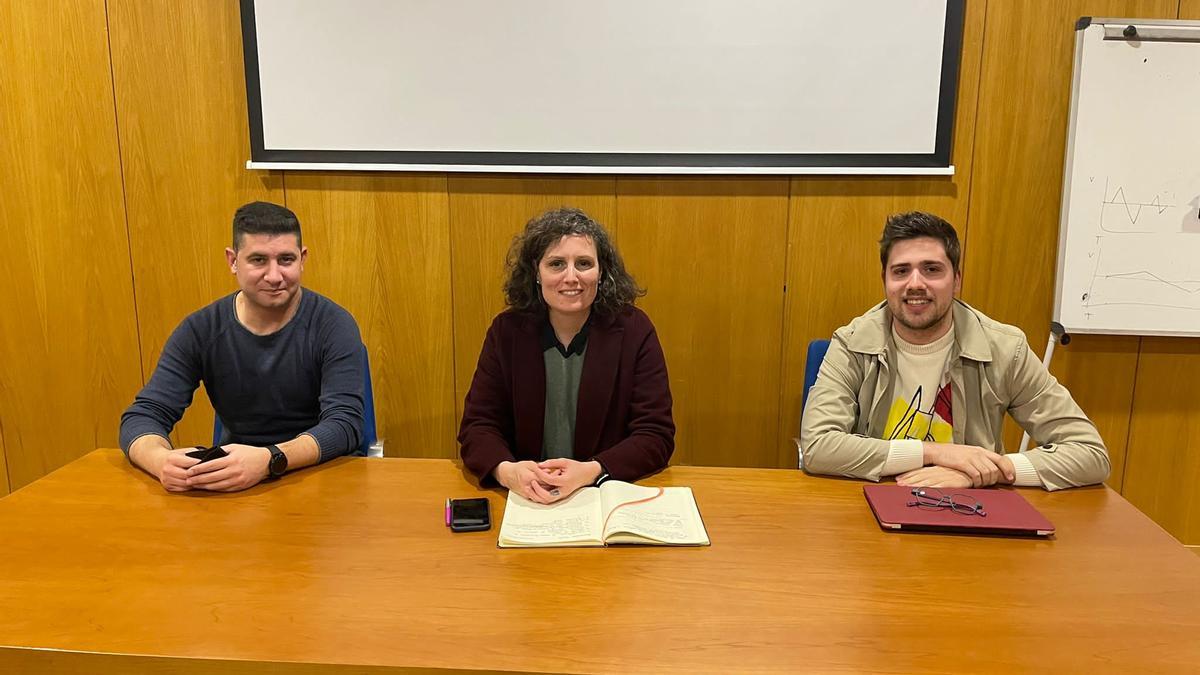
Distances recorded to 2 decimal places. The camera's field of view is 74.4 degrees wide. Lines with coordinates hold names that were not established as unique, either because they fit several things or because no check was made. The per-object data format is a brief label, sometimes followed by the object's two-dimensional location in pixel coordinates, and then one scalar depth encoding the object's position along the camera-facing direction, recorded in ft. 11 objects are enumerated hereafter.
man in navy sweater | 6.57
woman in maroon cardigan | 6.59
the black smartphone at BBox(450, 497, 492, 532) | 5.03
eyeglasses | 5.23
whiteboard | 8.51
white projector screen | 8.71
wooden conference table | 3.79
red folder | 5.00
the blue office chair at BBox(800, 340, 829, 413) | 7.55
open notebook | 4.87
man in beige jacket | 5.92
